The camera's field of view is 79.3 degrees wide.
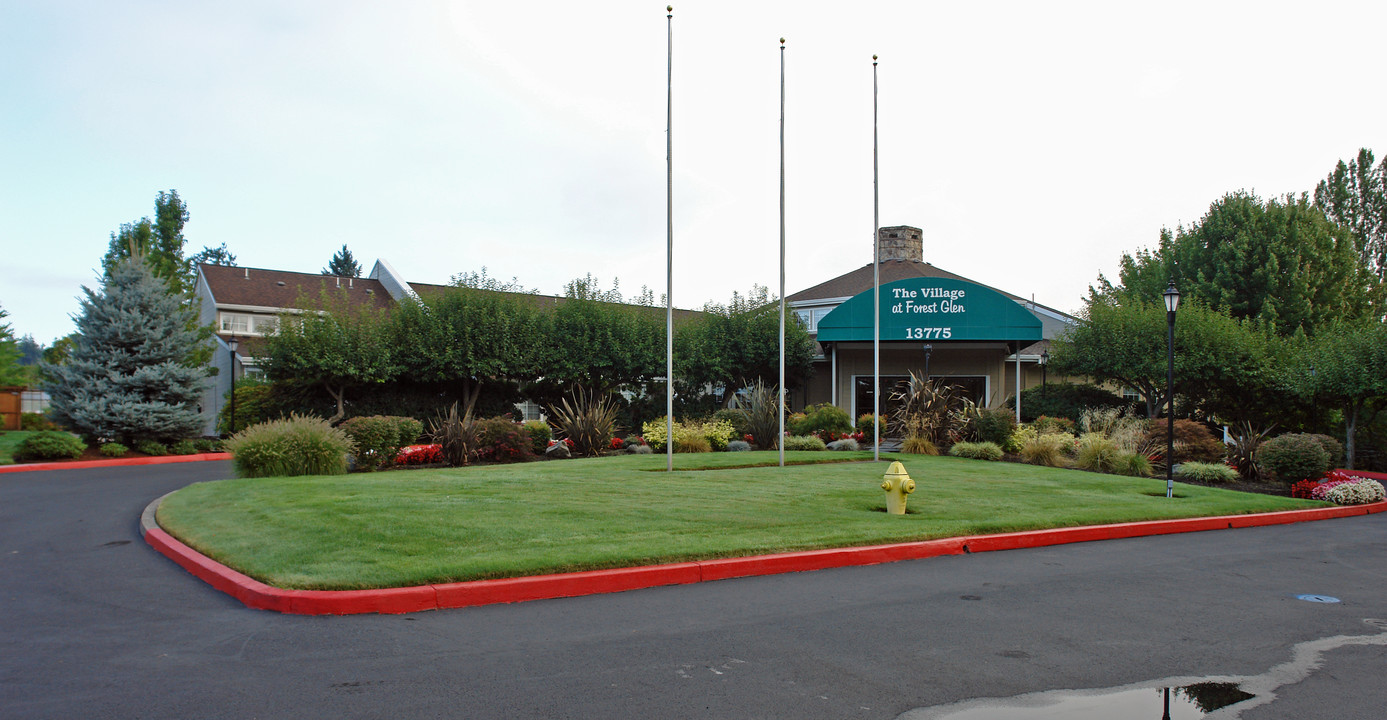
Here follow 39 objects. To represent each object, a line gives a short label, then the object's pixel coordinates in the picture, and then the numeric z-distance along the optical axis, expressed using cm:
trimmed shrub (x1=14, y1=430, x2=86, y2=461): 2009
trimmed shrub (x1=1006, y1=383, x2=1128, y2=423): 2788
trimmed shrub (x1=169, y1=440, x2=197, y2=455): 2291
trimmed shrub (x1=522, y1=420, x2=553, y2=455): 2048
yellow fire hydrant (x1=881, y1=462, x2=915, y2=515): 1086
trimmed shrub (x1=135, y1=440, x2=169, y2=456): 2236
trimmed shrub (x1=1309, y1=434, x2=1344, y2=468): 1685
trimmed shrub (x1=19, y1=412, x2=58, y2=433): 2844
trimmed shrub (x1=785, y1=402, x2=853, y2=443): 2466
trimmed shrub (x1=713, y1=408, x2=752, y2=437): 2403
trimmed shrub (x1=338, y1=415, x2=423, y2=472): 1683
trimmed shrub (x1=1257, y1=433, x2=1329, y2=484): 1583
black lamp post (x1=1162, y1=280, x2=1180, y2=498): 1421
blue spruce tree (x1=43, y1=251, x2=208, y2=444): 2211
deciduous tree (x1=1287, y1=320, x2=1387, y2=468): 2019
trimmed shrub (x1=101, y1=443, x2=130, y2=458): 2170
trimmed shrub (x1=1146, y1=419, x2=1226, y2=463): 1950
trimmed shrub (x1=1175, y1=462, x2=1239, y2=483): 1702
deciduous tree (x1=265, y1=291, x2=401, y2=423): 2362
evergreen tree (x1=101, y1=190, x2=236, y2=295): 3759
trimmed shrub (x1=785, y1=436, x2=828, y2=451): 2295
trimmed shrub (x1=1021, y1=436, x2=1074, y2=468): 1972
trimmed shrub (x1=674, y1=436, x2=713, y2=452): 2206
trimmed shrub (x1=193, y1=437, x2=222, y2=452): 2370
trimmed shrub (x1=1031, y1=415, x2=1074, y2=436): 2233
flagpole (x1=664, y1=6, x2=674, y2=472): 1653
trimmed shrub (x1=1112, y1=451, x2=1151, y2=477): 1830
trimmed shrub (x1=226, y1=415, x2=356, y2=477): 1445
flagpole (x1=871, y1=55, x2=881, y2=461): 1836
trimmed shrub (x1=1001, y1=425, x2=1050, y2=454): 2141
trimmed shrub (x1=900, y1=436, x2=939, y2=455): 2209
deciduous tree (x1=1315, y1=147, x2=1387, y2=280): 4744
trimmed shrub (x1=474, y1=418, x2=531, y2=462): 1888
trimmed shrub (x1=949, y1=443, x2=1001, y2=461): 2036
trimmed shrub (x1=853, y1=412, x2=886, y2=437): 2548
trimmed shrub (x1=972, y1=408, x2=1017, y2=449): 2181
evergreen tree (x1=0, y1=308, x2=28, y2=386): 2612
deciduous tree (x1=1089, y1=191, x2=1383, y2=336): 3453
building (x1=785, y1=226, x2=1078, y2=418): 2606
